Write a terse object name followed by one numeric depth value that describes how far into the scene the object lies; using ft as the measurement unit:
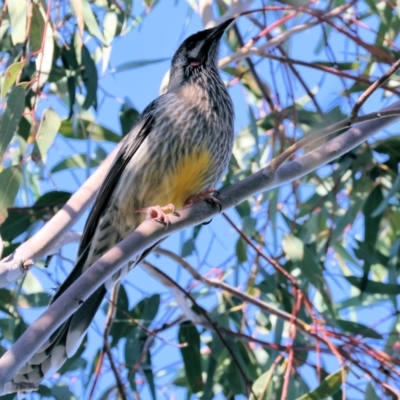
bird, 19.21
